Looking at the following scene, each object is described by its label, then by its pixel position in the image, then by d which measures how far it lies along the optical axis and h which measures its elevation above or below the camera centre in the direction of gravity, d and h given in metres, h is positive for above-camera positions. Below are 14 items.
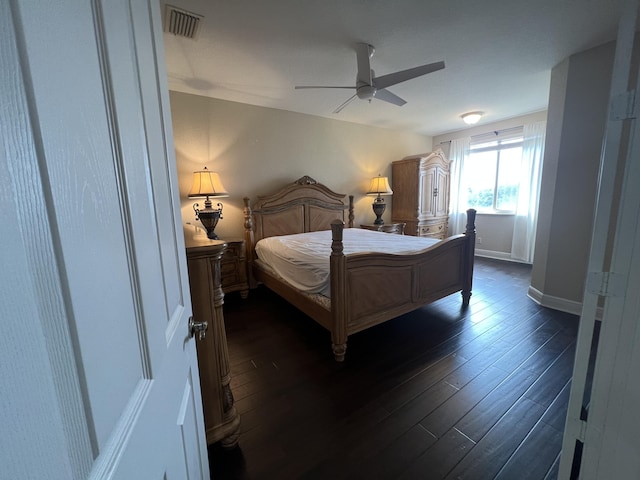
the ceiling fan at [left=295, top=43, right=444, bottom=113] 2.18 +1.03
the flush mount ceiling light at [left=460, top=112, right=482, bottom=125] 4.00 +1.24
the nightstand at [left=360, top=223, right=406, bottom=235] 4.47 -0.49
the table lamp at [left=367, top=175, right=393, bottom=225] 4.62 +0.15
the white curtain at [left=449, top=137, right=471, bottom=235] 5.18 +0.25
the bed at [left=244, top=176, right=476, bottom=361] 1.95 -0.70
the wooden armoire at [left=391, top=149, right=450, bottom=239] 4.72 +0.11
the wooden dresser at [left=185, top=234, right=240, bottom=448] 1.14 -0.66
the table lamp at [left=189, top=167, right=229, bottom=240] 2.96 +0.15
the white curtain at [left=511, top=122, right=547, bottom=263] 4.19 +0.06
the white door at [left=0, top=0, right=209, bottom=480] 0.23 -0.06
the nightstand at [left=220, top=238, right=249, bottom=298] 3.21 -0.82
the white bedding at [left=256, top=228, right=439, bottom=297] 2.21 -0.50
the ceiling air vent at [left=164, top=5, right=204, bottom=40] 1.76 +1.29
